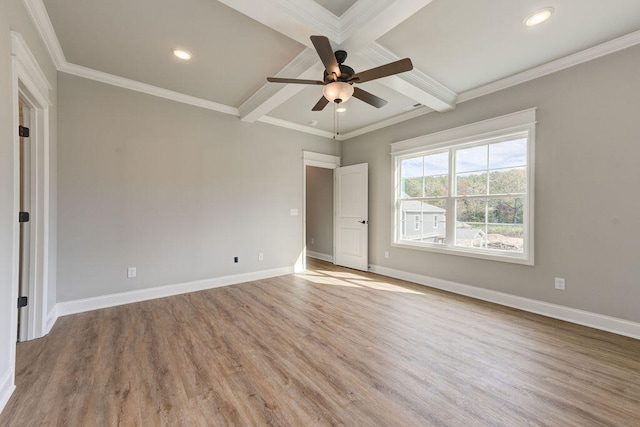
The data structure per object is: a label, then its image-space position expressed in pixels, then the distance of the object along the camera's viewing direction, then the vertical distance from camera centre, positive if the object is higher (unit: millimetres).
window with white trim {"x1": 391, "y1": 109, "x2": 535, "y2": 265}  3238 +390
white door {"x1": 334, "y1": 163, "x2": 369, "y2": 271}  5102 -41
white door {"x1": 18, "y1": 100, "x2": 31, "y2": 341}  2322 -192
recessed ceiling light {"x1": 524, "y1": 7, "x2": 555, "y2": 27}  2127 +1685
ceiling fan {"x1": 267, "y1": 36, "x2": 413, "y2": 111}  1951 +1147
